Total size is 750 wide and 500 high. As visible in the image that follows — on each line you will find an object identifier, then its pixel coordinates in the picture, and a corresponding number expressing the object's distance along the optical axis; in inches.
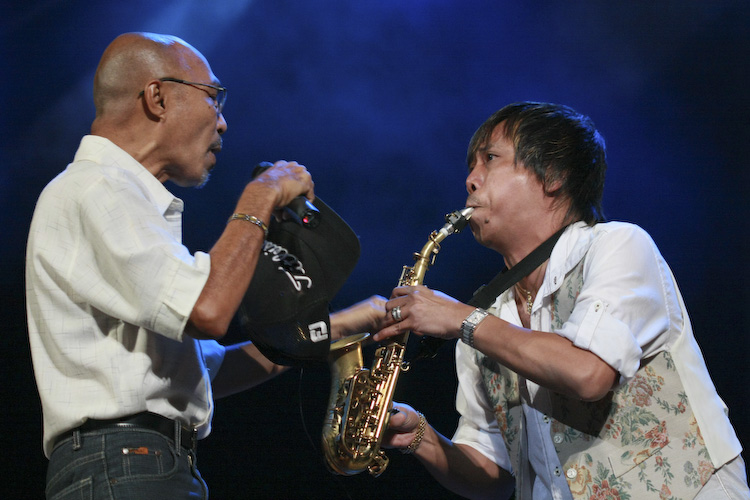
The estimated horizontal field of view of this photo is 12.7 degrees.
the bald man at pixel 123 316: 189.4
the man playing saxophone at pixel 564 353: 197.1
